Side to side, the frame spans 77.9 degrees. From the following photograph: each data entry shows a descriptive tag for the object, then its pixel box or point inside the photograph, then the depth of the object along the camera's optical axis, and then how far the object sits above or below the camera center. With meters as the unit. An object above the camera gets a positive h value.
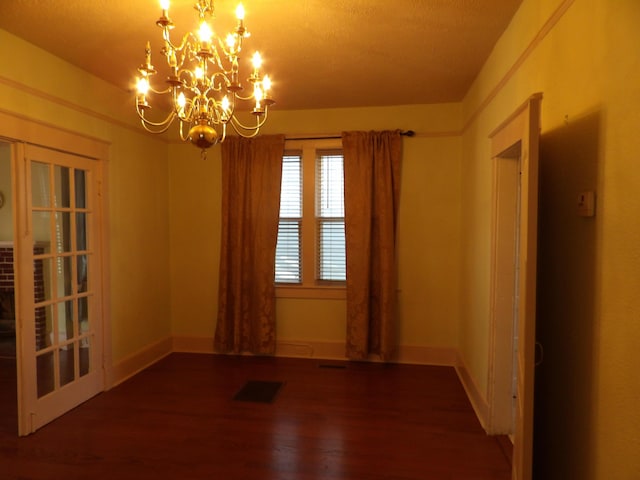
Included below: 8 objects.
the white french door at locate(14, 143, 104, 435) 2.73 -0.42
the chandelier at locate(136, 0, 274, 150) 1.74 +0.70
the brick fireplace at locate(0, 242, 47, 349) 2.90 -0.51
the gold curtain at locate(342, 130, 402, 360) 4.11 -0.08
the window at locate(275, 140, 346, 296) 4.36 +0.11
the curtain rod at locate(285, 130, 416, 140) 4.14 +1.00
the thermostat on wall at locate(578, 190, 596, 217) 1.46 +0.10
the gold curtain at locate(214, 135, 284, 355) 4.29 -0.09
